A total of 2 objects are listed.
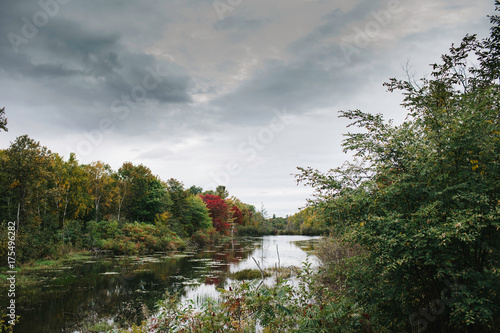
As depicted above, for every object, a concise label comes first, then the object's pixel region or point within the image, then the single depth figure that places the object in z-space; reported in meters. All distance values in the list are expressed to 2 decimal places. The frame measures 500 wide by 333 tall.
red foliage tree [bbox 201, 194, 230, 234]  49.25
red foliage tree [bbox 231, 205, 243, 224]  65.12
